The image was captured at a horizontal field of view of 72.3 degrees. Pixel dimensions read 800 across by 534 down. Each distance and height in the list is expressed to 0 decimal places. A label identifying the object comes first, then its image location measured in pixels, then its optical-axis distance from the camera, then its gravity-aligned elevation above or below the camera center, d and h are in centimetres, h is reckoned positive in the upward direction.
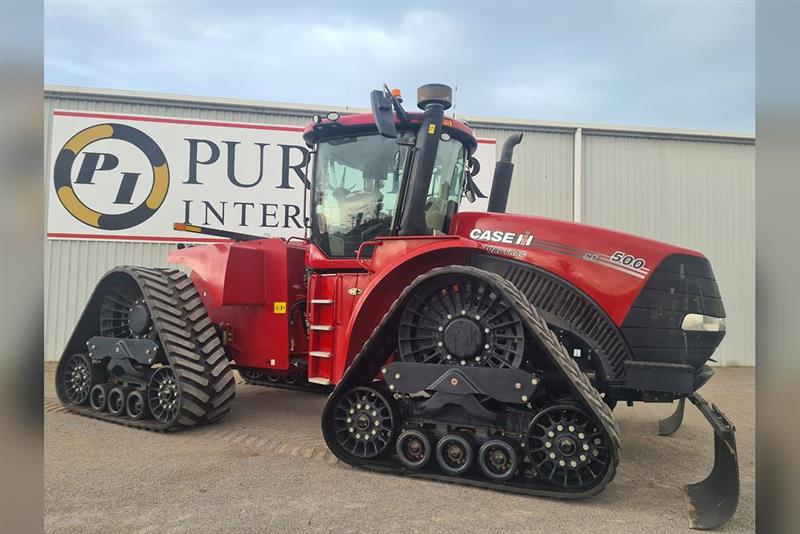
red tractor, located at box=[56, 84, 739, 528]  373 -44
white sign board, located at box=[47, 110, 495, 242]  1003 +177
